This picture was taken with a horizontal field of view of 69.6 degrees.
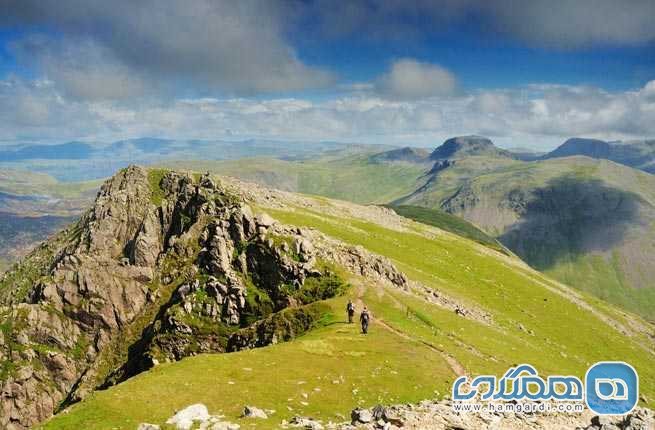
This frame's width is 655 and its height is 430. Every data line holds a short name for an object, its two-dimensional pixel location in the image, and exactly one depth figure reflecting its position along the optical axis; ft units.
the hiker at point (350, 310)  169.99
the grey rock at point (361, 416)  86.22
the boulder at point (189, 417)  87.35
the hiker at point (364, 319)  159.12
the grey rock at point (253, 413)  93.09
